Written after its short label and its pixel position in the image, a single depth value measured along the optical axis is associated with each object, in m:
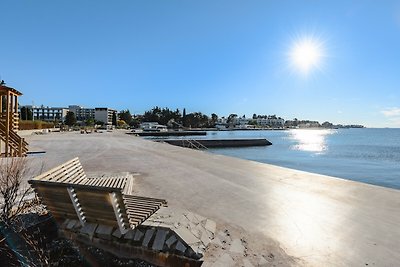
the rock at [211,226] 4.45
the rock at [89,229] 3.86
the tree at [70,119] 105.56
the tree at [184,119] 152.00
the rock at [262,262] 3.60
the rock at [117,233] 3.76
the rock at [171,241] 3.68
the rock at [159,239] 3.66
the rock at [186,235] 3.79
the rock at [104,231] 3.80
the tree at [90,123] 111.29
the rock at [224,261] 3.55
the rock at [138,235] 3.75
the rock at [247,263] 3.56
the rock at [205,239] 3.99
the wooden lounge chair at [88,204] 3.53
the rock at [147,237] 3.70
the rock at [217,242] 4.08
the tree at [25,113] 72.86
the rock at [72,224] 4.04
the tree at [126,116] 150.88
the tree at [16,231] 3.53
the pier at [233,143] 55.55
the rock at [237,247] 3.93
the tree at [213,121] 192.12
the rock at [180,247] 3.63
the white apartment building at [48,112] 153.30
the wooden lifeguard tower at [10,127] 14.27
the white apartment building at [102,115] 165.62
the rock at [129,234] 3.77
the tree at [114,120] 136.30
